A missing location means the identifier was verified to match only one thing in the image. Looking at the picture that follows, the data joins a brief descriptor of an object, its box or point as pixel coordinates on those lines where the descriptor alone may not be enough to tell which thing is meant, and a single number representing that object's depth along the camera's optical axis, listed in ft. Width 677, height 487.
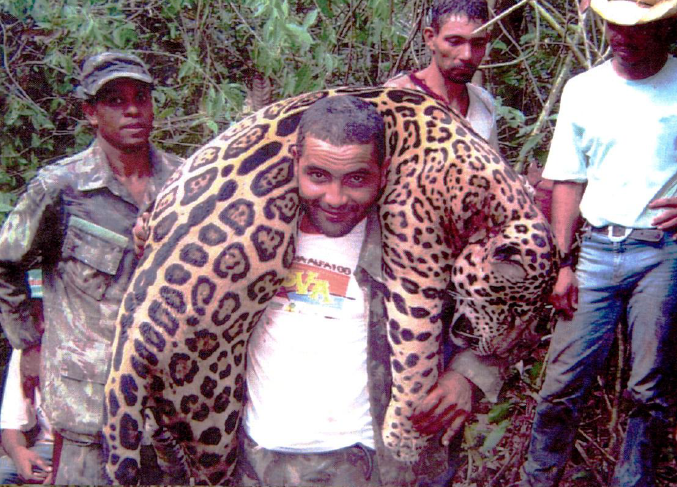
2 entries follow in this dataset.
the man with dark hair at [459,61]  7.90
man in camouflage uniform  8.13
